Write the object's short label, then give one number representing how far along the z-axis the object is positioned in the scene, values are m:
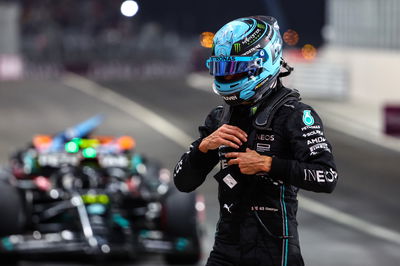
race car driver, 11.00
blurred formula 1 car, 26.53
